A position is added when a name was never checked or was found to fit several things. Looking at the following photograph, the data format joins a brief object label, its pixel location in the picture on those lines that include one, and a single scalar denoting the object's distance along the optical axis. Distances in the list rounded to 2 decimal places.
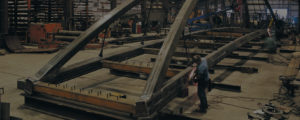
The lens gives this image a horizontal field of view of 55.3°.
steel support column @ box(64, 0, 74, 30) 17.11
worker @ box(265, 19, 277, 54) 12.20
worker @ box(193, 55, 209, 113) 4.80
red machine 13.84
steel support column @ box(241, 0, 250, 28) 16.07
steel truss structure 4.11
